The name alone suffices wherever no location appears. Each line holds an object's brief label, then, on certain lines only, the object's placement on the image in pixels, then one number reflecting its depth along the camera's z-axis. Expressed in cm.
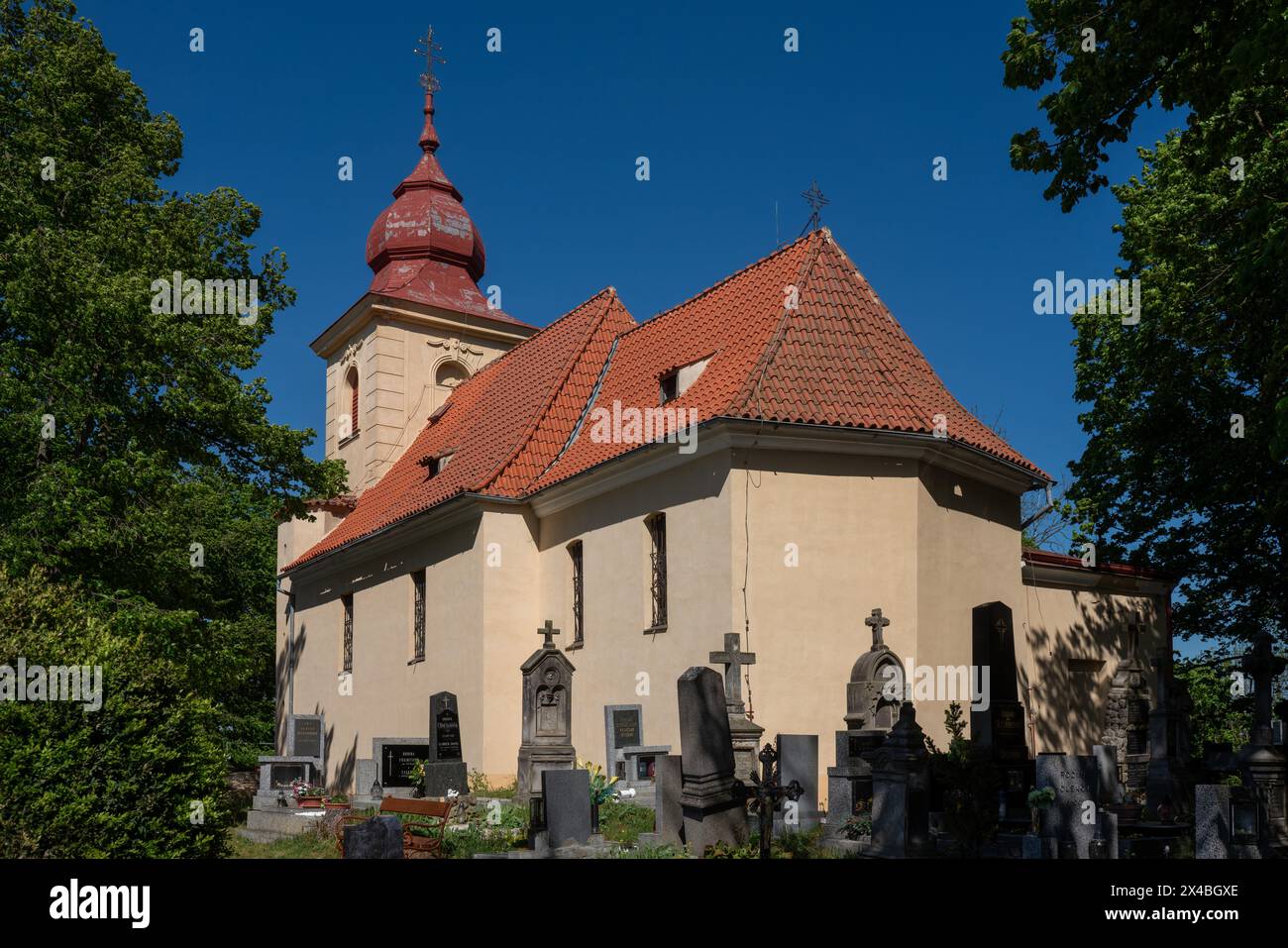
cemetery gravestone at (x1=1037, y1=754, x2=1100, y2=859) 1170
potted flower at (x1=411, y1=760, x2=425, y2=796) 1798
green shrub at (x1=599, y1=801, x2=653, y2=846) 1371
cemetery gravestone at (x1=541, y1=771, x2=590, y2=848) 1256
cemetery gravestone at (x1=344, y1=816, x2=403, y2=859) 807
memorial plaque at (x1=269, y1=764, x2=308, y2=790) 2059
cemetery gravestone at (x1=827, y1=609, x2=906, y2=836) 1556
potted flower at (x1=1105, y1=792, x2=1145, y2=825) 1435
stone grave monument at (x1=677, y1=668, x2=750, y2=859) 1166
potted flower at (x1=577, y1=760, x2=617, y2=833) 1345
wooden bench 1308
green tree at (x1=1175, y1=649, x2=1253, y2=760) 3325
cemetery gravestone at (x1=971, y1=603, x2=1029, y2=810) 1702
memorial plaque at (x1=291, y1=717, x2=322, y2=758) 2320
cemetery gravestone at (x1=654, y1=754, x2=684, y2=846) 1232
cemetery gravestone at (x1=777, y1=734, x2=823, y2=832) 1427
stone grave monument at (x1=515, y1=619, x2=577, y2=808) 1778
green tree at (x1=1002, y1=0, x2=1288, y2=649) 1182
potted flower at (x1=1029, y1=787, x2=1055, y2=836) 1243
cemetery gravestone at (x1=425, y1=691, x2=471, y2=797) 1923
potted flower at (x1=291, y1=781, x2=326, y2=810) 1842
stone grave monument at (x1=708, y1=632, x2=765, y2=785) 1583
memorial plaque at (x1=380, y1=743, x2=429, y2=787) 1916
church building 1788
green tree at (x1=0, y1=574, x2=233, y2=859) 1004
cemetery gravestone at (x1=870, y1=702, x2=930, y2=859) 1136
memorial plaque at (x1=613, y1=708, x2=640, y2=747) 1873
